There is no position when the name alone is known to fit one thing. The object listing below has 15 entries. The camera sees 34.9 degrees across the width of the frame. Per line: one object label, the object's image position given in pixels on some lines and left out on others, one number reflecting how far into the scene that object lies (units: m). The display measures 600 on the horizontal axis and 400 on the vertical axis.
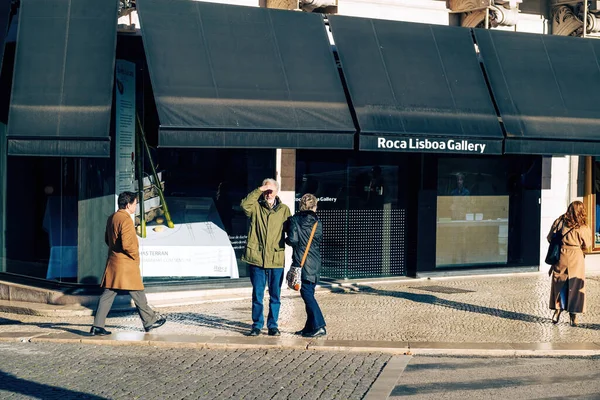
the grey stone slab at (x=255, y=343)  10.41
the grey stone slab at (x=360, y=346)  10.30
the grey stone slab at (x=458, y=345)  10.41
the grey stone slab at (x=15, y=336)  10.81
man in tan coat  10.76
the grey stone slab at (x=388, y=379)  8.32
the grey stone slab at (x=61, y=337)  10.68
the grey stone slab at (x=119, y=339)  10.59
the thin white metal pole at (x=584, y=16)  16.22
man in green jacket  10.91
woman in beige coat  11.94
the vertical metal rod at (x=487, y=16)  15.51
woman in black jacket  10.80
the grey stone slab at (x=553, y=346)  10.48
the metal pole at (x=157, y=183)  13.84
